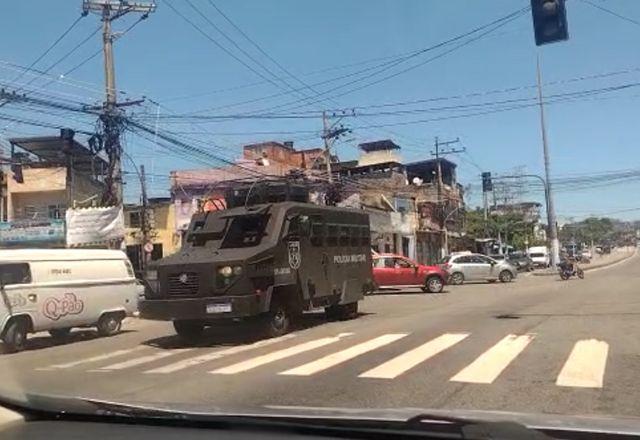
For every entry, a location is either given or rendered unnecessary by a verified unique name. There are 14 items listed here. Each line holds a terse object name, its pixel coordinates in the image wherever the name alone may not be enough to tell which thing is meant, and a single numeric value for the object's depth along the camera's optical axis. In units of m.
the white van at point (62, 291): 16.33
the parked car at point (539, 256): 72.81
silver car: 41.03
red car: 33.09
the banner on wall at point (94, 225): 29.31
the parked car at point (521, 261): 60.65
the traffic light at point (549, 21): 12.54
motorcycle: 40.62
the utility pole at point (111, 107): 26.67
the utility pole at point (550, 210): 52.09
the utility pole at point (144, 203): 39.34
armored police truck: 15.37
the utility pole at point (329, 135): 46.69
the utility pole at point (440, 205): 68.00
